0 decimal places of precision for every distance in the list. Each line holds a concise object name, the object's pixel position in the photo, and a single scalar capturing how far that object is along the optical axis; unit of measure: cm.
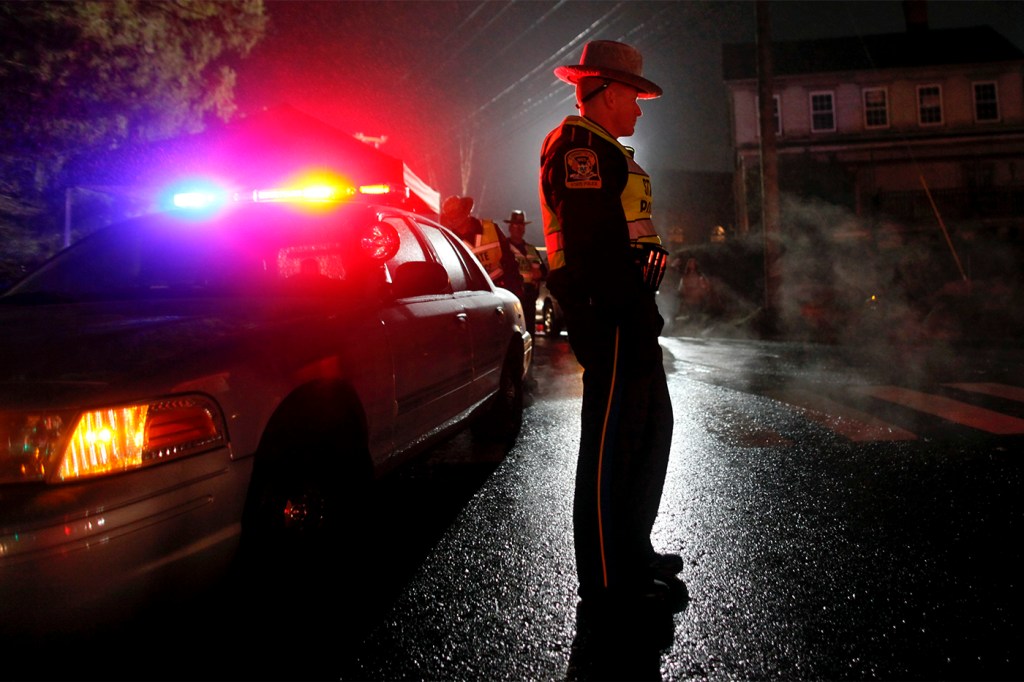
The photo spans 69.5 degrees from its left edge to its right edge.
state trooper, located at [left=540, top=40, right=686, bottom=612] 231
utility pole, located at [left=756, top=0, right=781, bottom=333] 1503
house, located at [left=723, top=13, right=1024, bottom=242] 3038
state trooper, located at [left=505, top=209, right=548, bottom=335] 871
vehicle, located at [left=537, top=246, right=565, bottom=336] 1392
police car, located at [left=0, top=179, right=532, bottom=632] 181
